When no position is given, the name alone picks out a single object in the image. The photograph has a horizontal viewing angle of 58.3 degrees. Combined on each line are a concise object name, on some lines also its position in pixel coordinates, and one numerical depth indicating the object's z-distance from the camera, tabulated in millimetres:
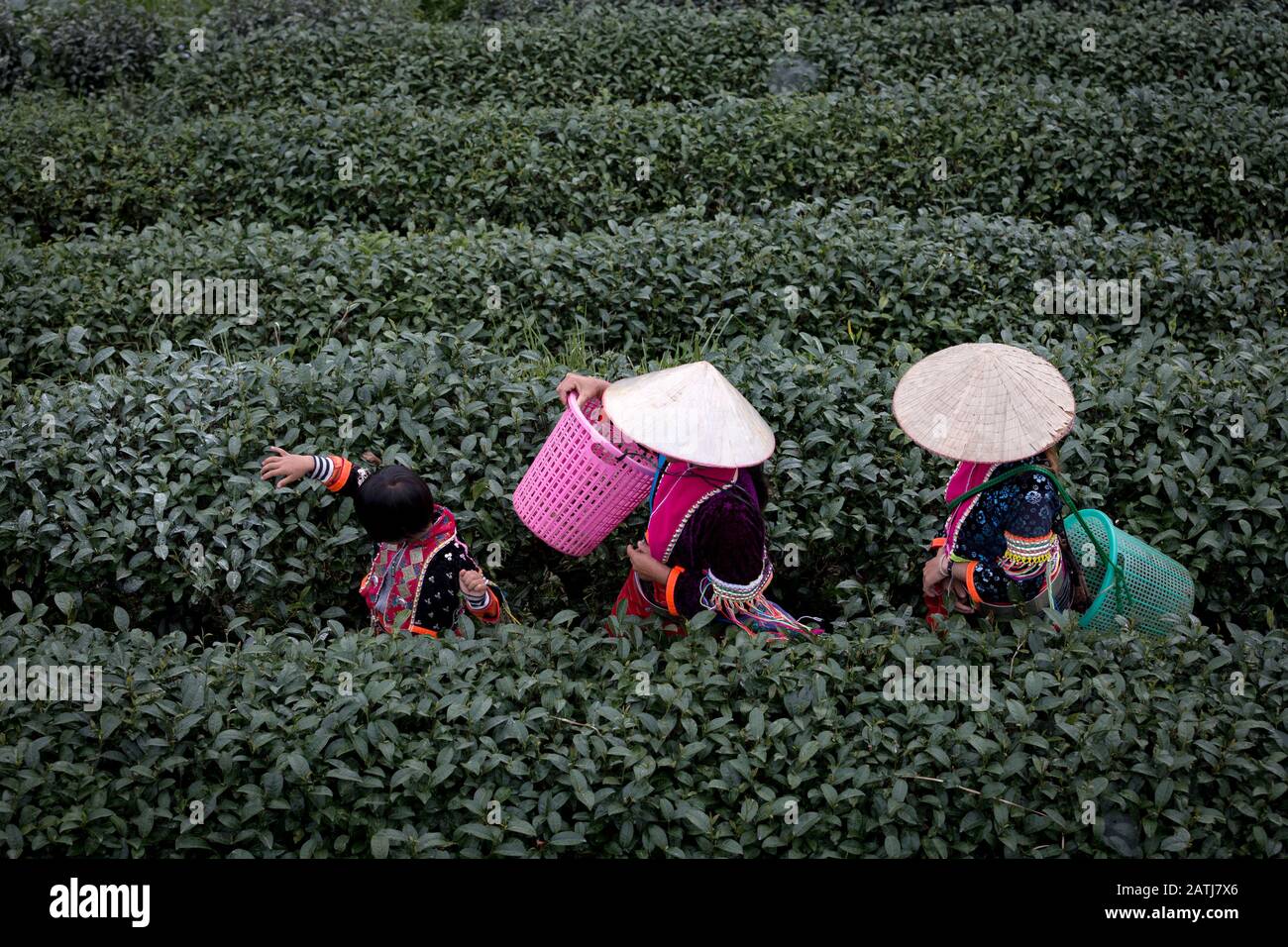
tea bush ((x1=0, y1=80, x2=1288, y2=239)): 7023
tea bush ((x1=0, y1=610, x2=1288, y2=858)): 3002
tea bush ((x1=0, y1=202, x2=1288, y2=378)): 5438
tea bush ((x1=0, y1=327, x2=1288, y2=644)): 4039
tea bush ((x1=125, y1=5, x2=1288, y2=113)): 8586
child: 3461
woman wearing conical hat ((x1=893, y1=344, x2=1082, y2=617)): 3271
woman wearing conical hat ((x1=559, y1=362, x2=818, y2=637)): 3225
